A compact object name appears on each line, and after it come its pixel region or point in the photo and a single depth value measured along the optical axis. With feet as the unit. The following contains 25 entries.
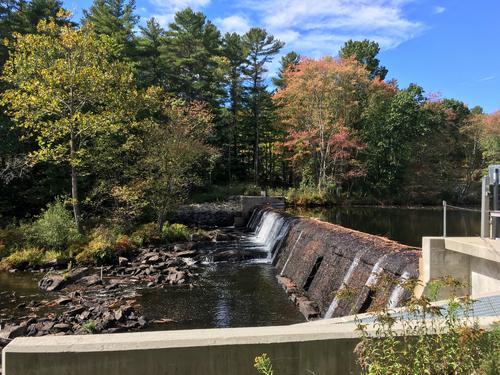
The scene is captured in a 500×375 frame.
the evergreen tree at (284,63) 145.59
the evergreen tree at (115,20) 105.19
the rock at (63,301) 36.11
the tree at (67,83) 53.26
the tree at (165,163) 62.59
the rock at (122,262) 50.19
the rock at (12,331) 27.66
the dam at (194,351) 11.60
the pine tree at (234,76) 127.03
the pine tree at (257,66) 128.67
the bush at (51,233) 52.11
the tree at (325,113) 113.70
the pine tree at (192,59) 120.37
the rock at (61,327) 29.12
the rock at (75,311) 32.19
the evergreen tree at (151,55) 114.93
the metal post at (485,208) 23.25
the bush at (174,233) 63.77
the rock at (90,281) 42.22
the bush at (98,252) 50.49
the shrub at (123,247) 53.93
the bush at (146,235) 59.06
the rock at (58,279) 40.72
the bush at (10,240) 51.44
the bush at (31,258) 48.67
